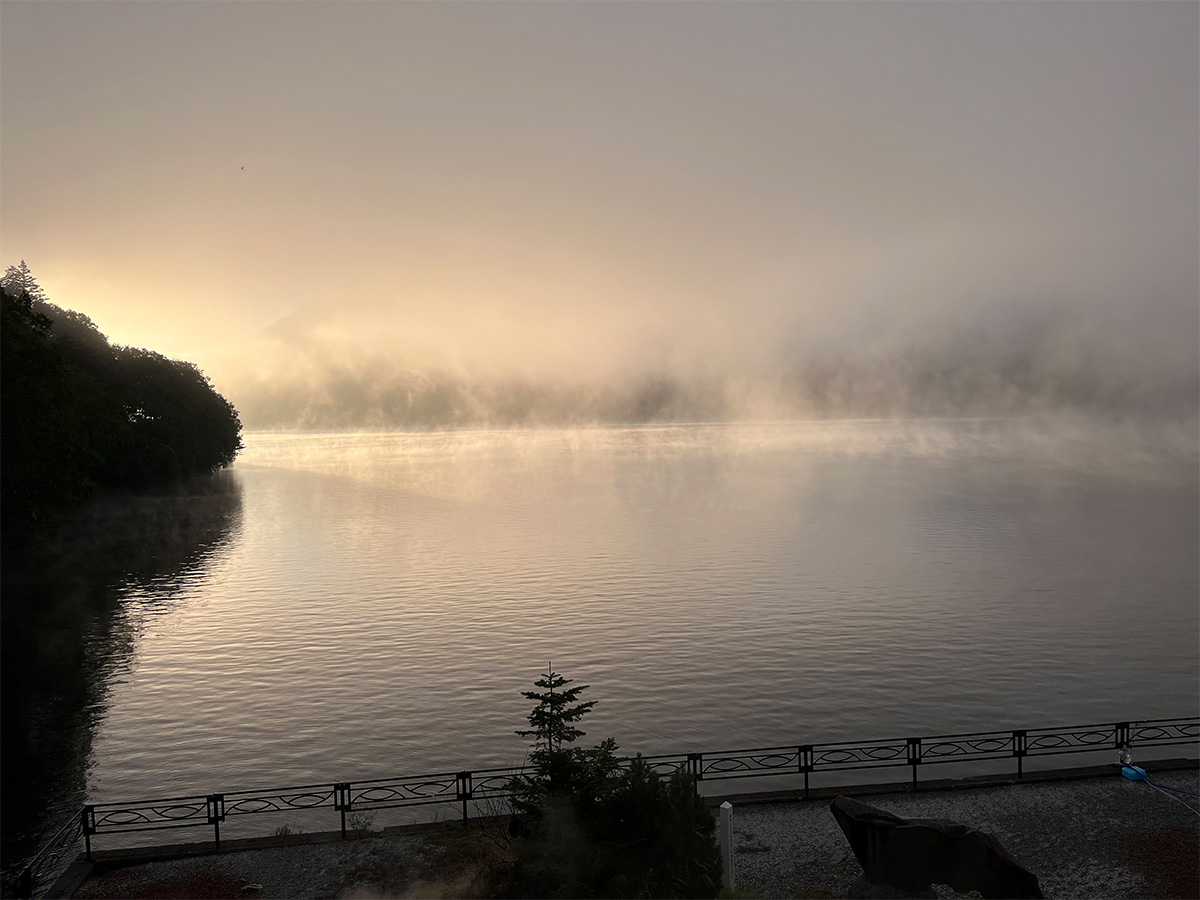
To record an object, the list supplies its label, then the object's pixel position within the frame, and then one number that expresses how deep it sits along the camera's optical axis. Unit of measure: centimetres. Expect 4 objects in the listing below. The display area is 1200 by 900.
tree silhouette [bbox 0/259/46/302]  14162
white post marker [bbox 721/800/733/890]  1845
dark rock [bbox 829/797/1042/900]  1806
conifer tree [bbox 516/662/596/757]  2097
